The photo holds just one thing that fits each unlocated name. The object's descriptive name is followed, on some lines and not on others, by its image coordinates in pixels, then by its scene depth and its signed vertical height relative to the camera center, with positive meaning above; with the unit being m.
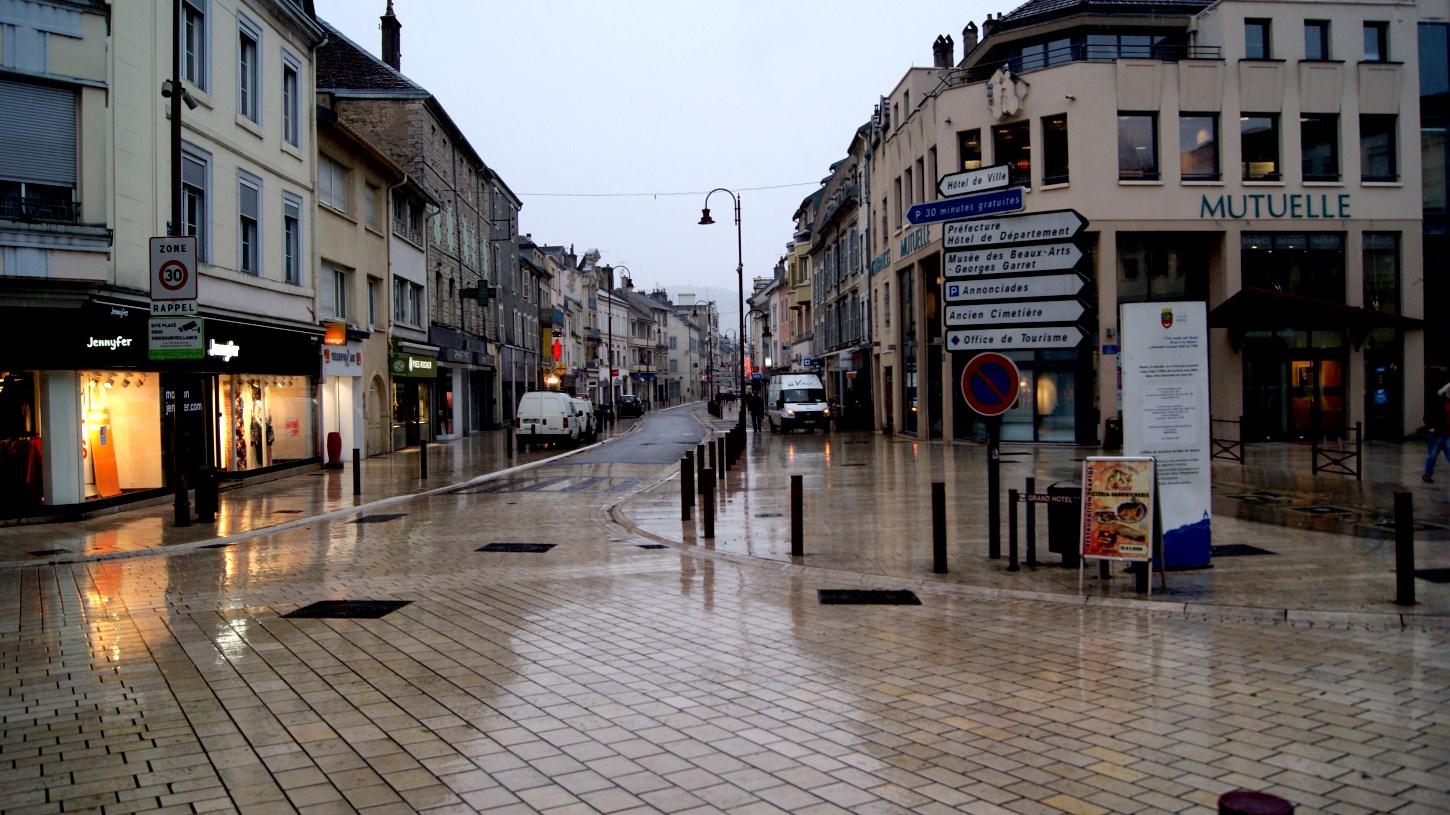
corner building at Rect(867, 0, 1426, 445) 26.28 +5.99
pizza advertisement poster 8.09 -0.98
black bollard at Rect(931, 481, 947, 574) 9.05 -1.26
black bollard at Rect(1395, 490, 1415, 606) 7.32 -1.33
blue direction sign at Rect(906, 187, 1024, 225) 9.40 +1.93
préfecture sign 9.51 +1.71
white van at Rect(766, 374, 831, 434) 38.19 -0.18
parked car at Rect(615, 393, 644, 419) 68.06 -0.33
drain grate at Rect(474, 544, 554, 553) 11.16 -1.71
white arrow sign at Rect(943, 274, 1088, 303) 9.49 +1.11
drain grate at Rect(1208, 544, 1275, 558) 9.87 -1.66
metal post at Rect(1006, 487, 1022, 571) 9.08 -1.36
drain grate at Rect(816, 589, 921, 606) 7.98 -1.71
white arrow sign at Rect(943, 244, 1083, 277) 9.50 +1.40
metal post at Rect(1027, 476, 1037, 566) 9.36 -1.40
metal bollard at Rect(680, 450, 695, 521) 13.47 -1.18
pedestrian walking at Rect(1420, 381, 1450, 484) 14.60 -0.68
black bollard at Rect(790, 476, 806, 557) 10.23 -1.37
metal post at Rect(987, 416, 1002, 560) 9.75 -1.09
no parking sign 9.36 +0.12
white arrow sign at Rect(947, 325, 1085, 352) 9.44 +0.59
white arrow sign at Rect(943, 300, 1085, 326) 9.49 +0.85
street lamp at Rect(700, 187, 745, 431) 38.59 +6.81
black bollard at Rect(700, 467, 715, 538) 11.80 -1.23
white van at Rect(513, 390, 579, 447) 31.91 -0.52
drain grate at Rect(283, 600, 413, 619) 7.66 -1.69
